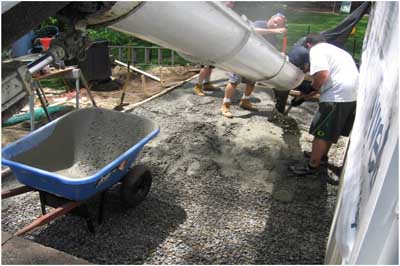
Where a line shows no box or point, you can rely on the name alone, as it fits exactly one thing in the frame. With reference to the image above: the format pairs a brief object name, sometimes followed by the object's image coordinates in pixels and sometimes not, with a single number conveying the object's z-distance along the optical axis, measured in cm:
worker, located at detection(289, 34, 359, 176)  382
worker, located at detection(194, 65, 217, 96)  679
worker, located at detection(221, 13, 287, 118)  586
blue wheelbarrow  284
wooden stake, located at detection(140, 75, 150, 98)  675
